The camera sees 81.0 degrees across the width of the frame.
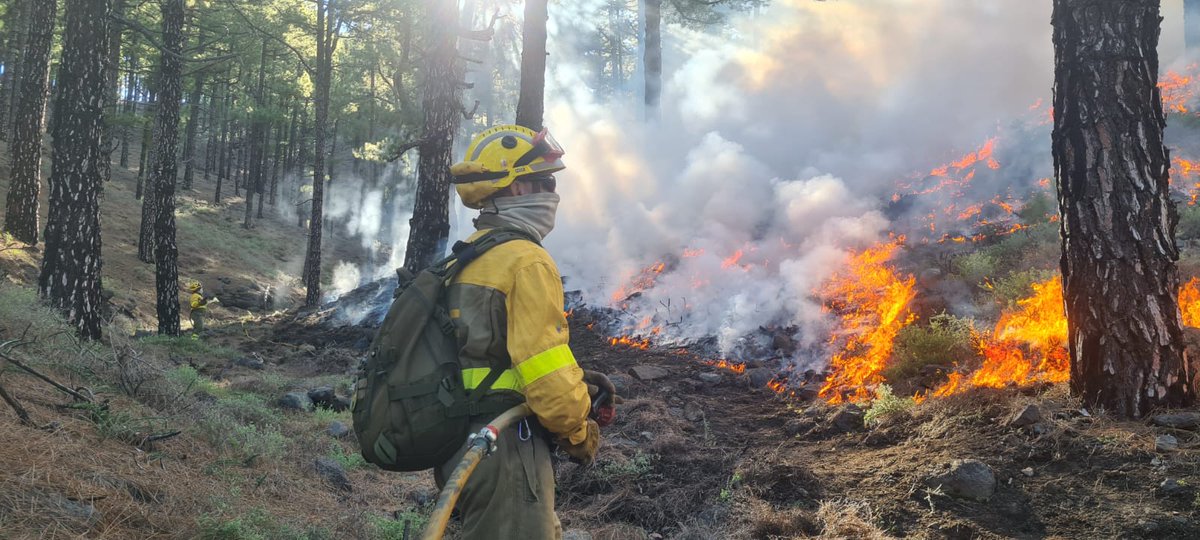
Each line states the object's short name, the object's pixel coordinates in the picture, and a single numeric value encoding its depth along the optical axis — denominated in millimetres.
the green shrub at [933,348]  6801
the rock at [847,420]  6238
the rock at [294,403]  7355
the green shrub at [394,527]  3992
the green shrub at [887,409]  5941
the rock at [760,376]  8312
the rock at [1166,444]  4211
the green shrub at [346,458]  5527
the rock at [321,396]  7762
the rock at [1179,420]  4441
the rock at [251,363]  10094
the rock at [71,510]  3008
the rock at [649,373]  8688
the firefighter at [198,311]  13906
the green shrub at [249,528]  3357
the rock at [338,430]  6473
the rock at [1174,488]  3789
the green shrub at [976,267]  8430
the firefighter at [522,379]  2393
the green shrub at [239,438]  4879
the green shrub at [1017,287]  7449
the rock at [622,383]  8157
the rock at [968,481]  4305
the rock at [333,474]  5047
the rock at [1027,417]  4898
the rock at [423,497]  4782
